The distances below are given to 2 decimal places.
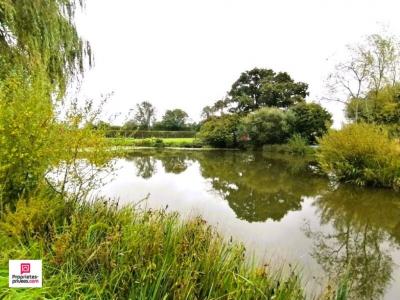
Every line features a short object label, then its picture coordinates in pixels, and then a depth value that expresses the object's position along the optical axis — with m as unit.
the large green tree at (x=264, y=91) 44.19
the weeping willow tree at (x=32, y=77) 4.36
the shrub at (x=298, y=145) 30.89
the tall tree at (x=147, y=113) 57.22
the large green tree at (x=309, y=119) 33.12
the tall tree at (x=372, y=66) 24.39
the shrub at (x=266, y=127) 34.38
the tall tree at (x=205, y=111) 63.24
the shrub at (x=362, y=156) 13.00
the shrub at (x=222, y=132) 39.09
